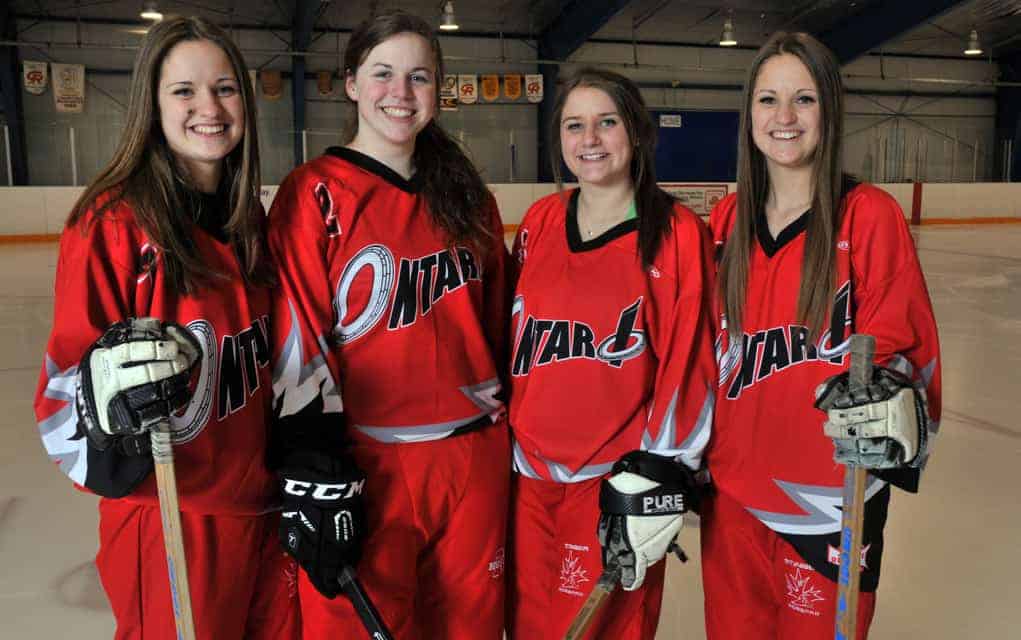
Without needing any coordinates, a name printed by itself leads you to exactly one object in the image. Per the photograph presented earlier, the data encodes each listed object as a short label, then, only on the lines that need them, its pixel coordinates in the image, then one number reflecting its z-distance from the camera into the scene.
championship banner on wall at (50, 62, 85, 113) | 12.88
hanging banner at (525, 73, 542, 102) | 15.09
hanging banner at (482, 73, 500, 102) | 14.92
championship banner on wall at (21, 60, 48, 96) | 12.67
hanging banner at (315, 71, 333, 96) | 14.15
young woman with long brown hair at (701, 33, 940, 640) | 1.60
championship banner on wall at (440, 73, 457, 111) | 14.54
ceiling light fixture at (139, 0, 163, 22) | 10.92
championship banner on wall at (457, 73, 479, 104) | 14.77
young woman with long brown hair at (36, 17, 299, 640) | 1.37
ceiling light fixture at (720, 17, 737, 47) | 14.06
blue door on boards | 16.38
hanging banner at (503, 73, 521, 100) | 15.02
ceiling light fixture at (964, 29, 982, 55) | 15.08
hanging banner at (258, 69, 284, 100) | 13.83
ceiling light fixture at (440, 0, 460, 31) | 11.93
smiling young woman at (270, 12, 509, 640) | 1.61
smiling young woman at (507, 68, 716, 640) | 1.69
